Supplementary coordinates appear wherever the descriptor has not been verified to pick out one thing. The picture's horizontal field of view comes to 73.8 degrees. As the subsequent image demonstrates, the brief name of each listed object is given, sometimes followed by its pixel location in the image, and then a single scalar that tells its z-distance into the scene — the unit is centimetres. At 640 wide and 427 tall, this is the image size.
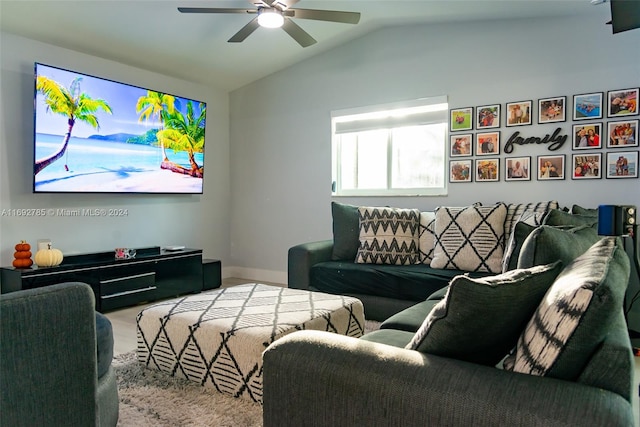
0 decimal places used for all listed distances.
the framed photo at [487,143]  383
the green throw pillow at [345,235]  378
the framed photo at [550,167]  355
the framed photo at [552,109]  353
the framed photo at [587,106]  338
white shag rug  184
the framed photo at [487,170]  384
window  425
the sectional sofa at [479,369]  80
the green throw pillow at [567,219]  204
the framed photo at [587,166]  339
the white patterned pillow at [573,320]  80
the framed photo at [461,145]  396
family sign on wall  329
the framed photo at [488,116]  382
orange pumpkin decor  332
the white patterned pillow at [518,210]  314
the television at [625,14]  225
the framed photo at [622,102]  324
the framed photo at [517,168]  369
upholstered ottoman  198
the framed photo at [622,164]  325
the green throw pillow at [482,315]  95
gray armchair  111
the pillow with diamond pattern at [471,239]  314
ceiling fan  298
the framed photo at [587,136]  339
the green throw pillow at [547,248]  128
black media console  329
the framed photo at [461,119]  395
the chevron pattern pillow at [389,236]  355
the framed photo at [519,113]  367
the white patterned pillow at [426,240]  354
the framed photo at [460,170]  398
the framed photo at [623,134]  325
